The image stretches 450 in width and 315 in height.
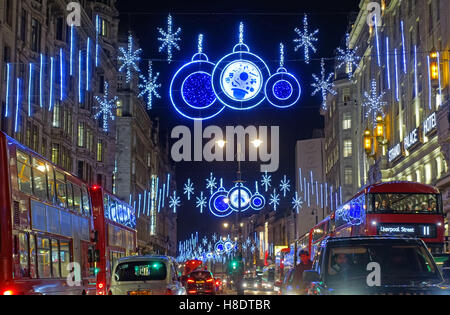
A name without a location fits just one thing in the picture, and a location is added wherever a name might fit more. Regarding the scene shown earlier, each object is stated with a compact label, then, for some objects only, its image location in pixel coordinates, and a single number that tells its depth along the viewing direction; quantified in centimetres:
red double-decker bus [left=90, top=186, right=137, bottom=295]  2506
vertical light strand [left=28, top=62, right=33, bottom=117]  3806
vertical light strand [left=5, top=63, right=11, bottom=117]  3441
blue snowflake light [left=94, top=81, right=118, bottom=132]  5972
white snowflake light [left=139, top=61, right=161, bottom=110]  2834
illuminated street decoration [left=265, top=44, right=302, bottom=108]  2311
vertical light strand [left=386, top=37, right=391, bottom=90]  5128
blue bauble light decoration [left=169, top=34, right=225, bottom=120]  2147
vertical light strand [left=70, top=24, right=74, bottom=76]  4784
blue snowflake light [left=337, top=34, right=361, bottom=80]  6869
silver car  1694
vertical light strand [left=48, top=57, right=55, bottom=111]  4261
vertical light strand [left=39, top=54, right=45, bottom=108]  3908
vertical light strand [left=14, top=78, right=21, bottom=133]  3494
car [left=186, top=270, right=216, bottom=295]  3244
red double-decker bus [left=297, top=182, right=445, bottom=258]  2483
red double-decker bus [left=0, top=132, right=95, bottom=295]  1401
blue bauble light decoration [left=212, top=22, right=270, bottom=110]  2050
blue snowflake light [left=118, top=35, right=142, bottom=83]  2896
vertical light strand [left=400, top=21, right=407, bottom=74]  4624
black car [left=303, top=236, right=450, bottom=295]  981
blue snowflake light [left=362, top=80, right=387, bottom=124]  5616
